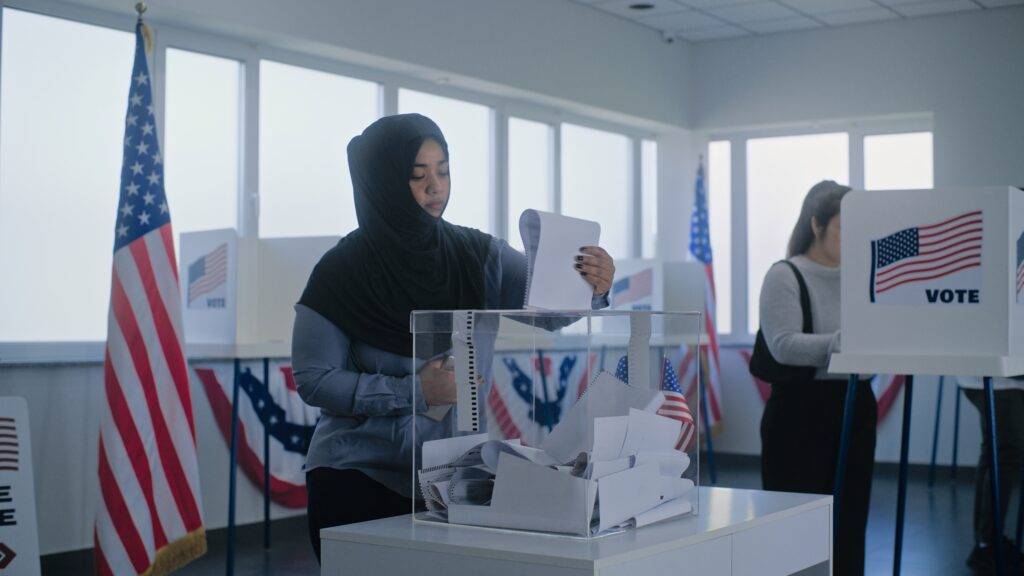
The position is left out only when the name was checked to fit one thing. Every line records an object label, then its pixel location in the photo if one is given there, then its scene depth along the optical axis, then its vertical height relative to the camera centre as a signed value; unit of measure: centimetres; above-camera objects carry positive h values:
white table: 144 -29
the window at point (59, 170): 490 +63
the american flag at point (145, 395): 400 -25
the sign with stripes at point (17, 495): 376 -56
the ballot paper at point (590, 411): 157 -12
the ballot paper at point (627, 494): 152 -23
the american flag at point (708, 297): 827 +16
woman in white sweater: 324 -22
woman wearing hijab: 192 +3
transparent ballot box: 155 -14
